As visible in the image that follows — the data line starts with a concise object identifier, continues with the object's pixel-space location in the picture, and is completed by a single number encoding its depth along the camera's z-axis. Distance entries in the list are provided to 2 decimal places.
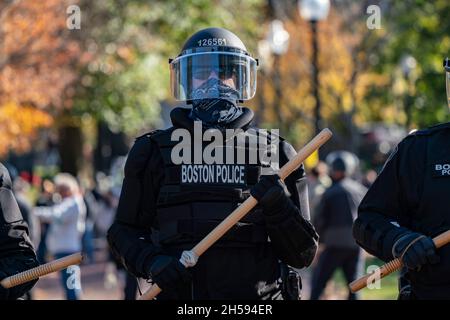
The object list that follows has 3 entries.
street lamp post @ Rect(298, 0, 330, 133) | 14.40
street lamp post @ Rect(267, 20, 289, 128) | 19.06
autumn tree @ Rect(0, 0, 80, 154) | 17.66
